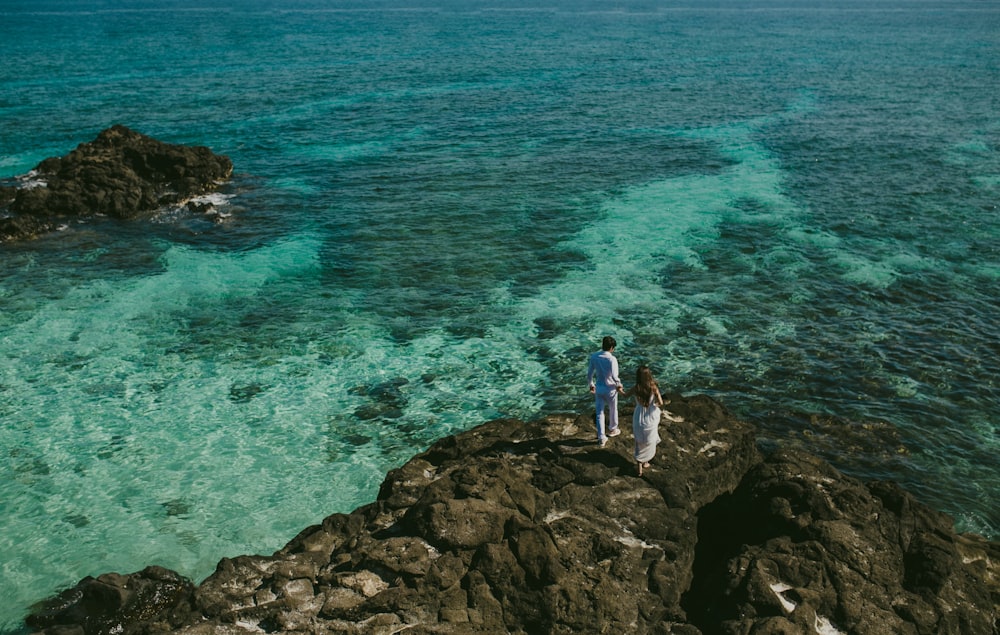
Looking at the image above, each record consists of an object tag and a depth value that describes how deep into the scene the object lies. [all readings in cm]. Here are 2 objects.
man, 1569
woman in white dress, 1472
